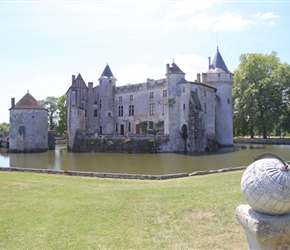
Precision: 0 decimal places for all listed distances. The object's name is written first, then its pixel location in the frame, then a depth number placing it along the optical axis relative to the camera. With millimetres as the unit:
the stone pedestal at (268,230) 3604
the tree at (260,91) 39875
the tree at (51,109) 60344
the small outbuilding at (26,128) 33250
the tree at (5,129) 78969
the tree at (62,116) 51844
